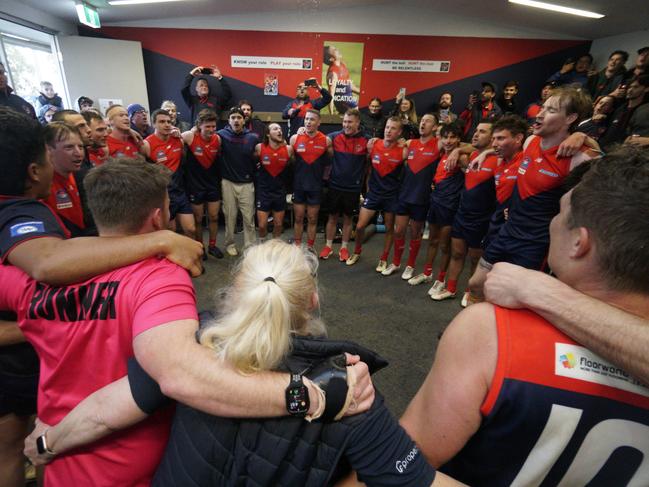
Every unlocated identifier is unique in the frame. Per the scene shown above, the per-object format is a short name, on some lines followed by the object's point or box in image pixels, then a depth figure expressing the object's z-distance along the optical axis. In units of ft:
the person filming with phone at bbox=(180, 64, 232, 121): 18.83
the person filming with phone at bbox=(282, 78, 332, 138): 20.61
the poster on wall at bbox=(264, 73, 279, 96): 23.96
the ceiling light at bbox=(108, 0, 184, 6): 18.90
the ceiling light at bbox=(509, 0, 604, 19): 18.24
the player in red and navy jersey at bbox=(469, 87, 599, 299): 7.38
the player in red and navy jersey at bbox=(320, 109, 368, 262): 13.14
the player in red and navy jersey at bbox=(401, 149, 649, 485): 2.08
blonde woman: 2.24
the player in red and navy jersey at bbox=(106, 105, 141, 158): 10.18
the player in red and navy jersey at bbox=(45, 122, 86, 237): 6.26
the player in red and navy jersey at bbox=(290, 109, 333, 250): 13.37
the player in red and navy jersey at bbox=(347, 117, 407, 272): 12.48
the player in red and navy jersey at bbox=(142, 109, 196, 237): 11.46
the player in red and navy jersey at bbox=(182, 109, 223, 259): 12.66
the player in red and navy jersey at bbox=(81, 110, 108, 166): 9.11
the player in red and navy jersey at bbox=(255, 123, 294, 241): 13.38
